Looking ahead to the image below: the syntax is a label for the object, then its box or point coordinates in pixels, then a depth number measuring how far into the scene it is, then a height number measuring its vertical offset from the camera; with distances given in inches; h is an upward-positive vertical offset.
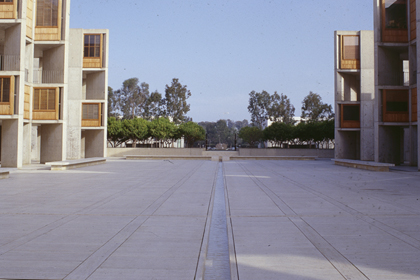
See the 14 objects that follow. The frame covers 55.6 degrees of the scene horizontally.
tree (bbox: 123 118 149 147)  2048.5 +97.9
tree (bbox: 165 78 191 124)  2922.5 +335.3
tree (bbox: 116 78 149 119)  3029.0 +383.0
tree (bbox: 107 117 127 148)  2018.9 +81.6
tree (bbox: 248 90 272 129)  3120.1 +337.4
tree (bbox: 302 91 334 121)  2723.7 +279.3
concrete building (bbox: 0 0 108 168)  874.8 +172.7
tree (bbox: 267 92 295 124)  3024.4 +298.7
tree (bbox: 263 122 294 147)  2285.9 +94.6
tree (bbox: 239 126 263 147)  2593.5 +92.1
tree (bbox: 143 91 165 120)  2930.4 +313.1
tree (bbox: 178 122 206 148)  2364.7 +92.2
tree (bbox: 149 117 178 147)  2172.7 +102.1
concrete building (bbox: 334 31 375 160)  1403.8 +211.6
